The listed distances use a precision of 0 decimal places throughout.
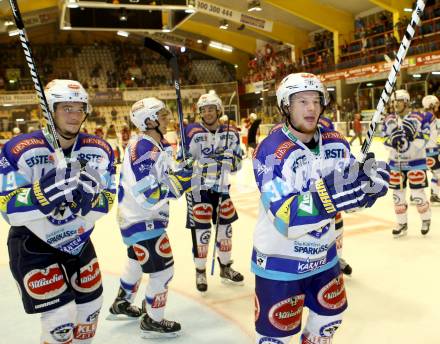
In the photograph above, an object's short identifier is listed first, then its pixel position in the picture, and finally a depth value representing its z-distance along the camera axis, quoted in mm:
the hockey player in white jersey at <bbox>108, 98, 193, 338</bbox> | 3129
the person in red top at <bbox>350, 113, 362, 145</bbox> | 16109
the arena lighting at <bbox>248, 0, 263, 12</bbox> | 17578
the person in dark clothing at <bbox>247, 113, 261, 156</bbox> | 14180
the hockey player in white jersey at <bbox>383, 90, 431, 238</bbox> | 5430
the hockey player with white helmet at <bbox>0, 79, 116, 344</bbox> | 2162
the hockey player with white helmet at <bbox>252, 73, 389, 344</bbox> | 2047
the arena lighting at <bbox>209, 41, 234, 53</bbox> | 26633
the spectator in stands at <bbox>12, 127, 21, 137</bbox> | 17744
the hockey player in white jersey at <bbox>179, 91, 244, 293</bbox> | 4254
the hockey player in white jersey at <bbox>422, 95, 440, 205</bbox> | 6973
